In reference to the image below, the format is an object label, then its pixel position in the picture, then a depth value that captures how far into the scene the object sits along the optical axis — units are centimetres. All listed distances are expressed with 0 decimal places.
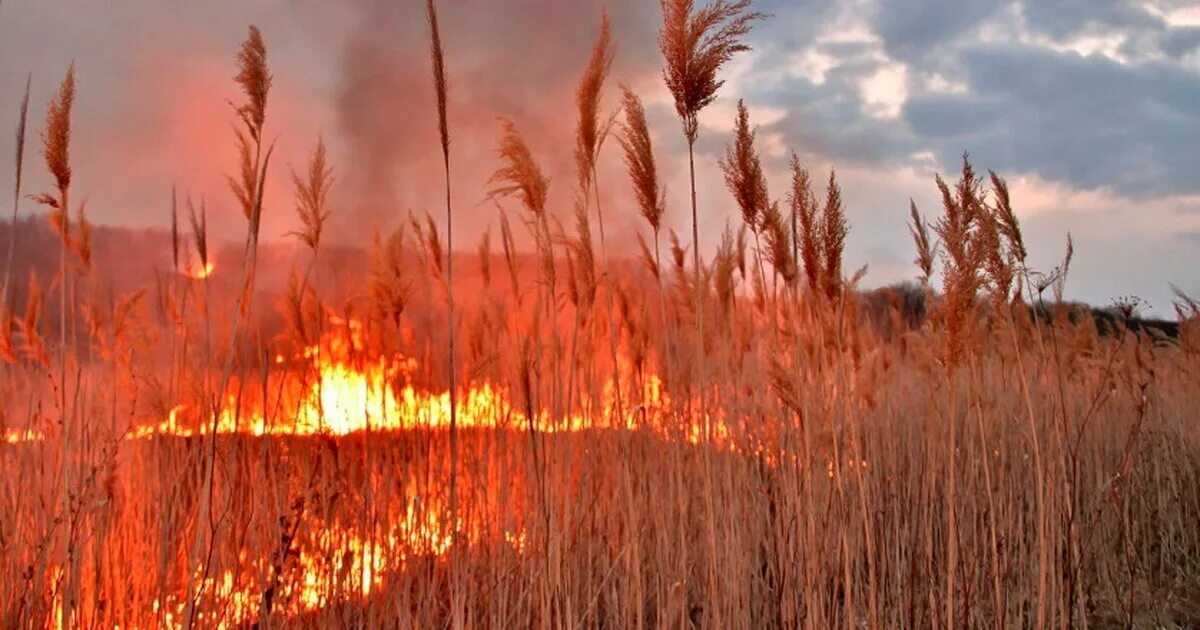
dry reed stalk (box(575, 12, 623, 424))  269
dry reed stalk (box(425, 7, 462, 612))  200
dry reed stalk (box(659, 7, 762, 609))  231
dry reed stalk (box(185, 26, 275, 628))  220
